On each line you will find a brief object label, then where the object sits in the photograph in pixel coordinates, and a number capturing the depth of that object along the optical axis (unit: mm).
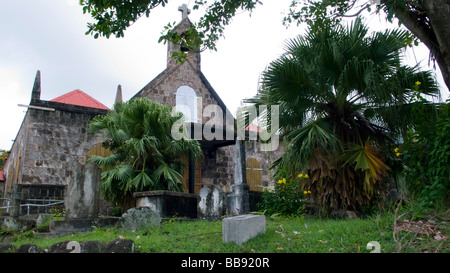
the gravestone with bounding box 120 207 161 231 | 7449
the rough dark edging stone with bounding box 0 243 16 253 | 5368
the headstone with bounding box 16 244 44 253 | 5203
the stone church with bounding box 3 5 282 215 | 12812
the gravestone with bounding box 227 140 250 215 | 9690
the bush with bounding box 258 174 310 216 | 9117
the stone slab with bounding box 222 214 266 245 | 5562
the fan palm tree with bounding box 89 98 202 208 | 10812
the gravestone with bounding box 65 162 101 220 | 7871
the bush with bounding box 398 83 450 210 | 5543
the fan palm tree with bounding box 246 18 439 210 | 7715
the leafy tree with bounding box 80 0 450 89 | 5777
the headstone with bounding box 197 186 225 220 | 9625
